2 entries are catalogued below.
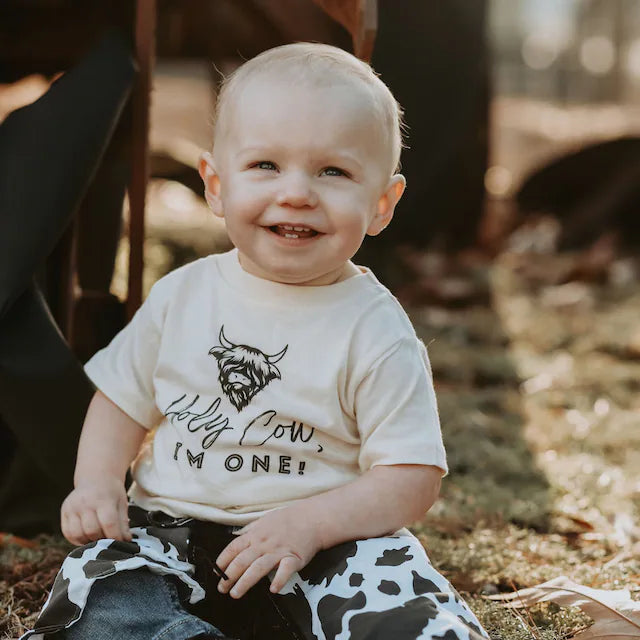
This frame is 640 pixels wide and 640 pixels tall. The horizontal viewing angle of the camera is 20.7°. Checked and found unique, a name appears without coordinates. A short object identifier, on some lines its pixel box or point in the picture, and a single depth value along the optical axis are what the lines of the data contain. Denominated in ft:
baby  3.86
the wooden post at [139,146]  4.84
